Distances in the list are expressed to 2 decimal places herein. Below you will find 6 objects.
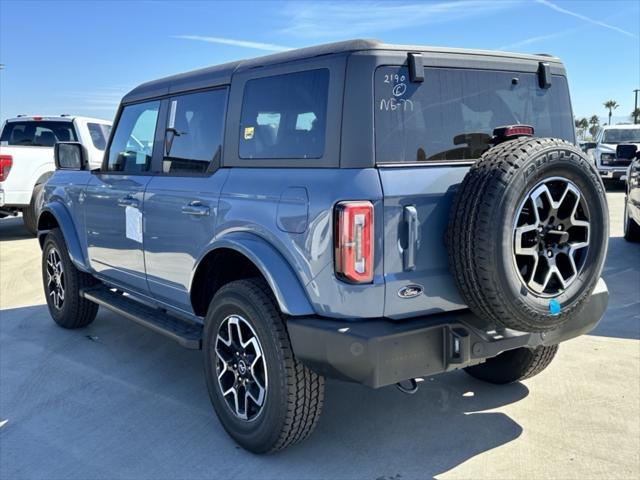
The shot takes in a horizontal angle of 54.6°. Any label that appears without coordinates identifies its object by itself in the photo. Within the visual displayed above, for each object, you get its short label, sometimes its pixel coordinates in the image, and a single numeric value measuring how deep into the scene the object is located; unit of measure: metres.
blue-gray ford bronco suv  2.67
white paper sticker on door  4.11
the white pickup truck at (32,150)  9.91
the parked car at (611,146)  16.67
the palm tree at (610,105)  97.94
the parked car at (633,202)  7.58
